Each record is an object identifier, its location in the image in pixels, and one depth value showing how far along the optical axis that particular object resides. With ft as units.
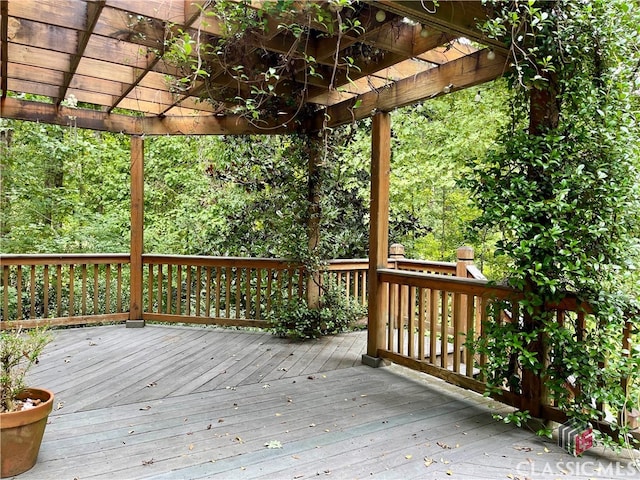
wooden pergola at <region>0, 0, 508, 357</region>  9.27
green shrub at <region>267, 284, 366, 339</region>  15.80
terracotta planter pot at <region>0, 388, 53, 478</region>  6.50
